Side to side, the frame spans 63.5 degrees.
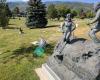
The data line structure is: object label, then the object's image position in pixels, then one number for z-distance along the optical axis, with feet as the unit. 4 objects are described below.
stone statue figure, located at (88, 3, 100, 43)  12.65
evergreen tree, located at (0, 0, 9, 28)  22.53
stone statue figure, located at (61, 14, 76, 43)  14.61
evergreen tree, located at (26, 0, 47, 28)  43.21
